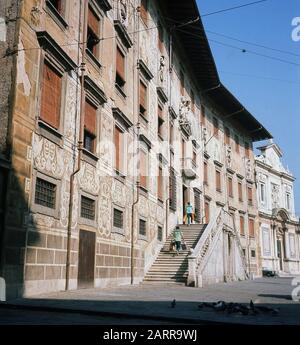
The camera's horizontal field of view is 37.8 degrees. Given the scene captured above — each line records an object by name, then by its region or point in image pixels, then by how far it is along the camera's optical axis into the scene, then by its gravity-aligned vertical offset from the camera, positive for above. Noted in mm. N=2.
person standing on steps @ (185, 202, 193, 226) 23812 +3051
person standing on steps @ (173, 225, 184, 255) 20219 +1371
